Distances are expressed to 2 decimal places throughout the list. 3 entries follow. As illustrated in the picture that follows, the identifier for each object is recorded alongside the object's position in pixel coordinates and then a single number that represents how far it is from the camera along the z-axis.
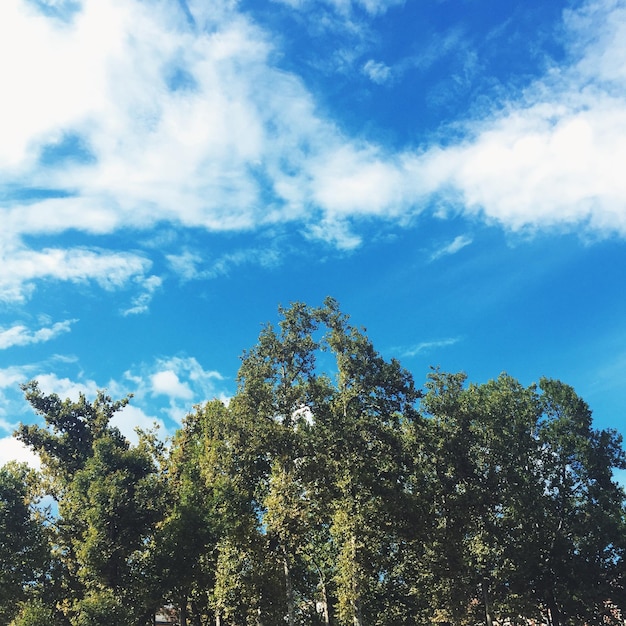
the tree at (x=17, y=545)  36.59
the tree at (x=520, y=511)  37.72
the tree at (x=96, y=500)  36.03
